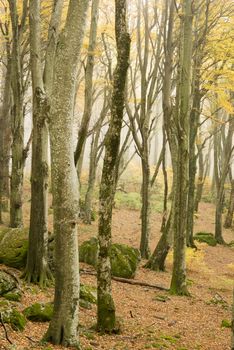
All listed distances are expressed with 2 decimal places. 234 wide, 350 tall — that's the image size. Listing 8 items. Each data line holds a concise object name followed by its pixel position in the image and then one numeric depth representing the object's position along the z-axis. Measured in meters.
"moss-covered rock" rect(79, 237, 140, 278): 10.40
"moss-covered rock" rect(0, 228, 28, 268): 8.41
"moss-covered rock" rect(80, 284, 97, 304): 7.61
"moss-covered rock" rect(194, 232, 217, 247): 17.30
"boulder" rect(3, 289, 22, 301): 6.34
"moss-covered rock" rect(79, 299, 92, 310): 7.19
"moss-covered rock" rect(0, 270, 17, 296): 6.41
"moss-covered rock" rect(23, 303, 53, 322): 5.90
